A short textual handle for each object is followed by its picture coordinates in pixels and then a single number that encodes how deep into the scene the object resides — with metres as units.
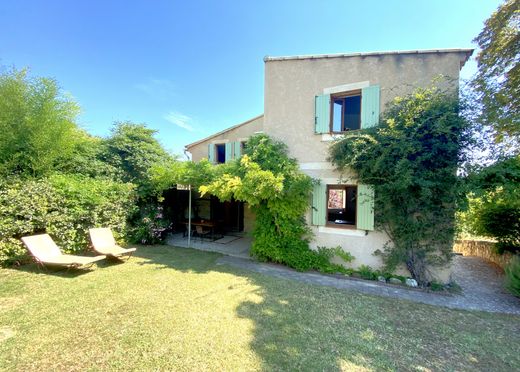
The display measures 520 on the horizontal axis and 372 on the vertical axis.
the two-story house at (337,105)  6.39
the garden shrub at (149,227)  9.31
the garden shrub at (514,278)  5.38
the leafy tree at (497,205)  5.18
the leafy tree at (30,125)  7.66
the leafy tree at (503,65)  7.09
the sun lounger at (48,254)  5.92
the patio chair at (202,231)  10.64
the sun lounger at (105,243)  6.91
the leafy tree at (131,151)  11.50
